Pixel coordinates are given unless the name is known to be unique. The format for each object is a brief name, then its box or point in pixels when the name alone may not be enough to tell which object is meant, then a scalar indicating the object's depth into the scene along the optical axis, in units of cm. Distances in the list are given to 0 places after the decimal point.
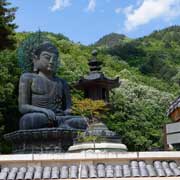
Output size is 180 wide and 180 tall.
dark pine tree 1966
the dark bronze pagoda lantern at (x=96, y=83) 1719
